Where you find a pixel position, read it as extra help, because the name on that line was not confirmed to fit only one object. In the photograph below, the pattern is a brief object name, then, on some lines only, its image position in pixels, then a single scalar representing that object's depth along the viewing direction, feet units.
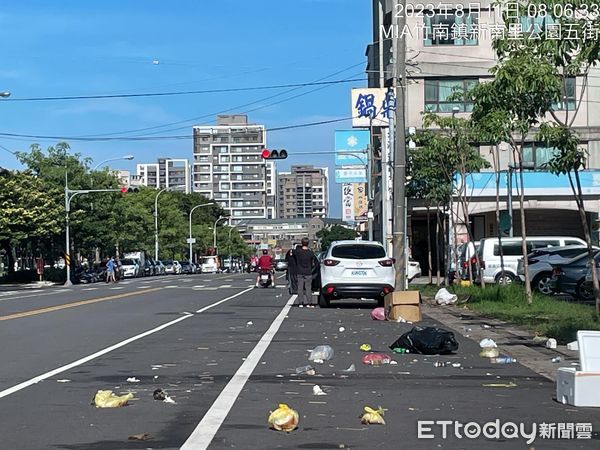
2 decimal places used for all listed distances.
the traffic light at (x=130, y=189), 210.22
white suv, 83.35
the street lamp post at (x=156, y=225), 313.79
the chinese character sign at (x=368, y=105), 161.07
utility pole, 81.92
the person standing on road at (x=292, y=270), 90.22
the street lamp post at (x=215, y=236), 450.46
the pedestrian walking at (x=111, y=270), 212.43
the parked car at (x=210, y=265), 349.51
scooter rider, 133.66
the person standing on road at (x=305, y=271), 88.33
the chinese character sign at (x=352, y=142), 179.11
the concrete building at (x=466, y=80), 169.17
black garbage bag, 46.39
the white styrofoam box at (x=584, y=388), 31.14
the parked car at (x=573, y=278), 91.20
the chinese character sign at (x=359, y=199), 319.68
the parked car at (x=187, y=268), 331.69
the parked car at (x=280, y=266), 296.75
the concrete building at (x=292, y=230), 592.60
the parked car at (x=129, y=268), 263.80
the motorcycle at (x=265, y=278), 134.82
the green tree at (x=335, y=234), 385.50
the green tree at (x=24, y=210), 206.28
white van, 110.06
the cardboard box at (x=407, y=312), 67.62
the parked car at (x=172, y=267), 319.27
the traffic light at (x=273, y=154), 133.85
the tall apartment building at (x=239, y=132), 624.14
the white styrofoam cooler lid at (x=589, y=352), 30.99
